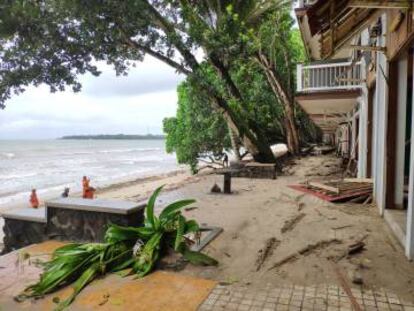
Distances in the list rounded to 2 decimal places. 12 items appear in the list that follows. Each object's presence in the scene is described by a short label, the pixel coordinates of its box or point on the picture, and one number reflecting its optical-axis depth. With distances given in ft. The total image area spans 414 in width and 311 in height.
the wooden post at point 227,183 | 29.27
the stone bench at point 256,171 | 39.32
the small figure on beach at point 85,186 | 30.27
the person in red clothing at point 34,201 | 29.65
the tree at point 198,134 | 57.77
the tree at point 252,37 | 39.11
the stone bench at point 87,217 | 15.79
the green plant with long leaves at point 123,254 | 12.17
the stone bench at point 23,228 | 17.43
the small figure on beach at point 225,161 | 55.34
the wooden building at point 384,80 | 13.34
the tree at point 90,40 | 31.53
